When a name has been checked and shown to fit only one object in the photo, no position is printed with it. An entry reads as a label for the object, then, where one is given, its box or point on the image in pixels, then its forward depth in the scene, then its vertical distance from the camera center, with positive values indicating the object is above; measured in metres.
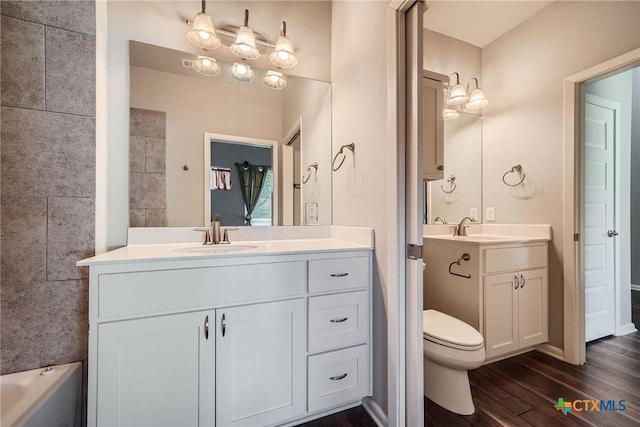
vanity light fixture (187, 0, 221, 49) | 1.45 +1.03
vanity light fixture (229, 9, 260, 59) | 1.54 +1.02
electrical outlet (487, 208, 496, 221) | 2.38 -0.01
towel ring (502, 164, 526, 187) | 2.19 +0.36
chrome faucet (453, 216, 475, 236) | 2.23 -0.15
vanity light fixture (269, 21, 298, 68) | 1.65 +1.04
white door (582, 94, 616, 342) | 2.07 -0.06
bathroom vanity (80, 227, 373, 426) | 0.91 -0.49
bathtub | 0.86 -0.70
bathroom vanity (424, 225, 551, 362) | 1.67 -0.51
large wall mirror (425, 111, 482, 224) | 2.25 +0.33
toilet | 1.27 -0.75
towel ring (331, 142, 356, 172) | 1.51 +0.37
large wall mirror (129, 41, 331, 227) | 1.44 +0.43
